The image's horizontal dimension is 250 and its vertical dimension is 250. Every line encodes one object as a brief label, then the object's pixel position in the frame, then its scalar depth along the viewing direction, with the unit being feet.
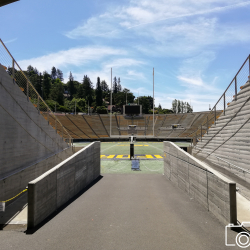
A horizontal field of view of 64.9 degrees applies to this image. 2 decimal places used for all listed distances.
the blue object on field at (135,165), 42.56
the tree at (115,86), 469.98
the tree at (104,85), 502.38
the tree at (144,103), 320.09
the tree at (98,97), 327.47
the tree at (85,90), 370.12
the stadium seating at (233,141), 24.84
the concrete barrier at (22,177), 20.88
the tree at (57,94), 304.09
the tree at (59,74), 633.65
